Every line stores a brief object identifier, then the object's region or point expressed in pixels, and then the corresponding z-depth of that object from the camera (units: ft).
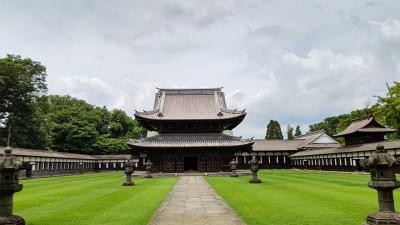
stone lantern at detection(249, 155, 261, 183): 94.99
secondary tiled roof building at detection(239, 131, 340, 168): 235.34
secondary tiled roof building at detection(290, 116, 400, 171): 150.62
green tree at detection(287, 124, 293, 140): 355.97
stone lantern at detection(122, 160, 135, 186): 92.63
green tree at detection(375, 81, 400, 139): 164.04
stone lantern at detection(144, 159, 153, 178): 131.39
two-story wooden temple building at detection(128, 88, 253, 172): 154.40
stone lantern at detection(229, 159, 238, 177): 137.63
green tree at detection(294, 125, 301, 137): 350.43
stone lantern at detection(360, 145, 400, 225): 33.42
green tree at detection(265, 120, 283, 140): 313.79
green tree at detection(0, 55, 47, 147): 179.42
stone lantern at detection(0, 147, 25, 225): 34.50
